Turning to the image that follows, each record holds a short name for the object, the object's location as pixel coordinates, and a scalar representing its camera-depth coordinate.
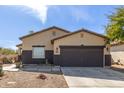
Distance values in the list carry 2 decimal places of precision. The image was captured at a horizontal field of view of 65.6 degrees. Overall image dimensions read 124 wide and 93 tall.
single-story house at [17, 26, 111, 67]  9.97
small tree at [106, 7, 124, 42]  8.41
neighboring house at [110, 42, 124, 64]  11.50
